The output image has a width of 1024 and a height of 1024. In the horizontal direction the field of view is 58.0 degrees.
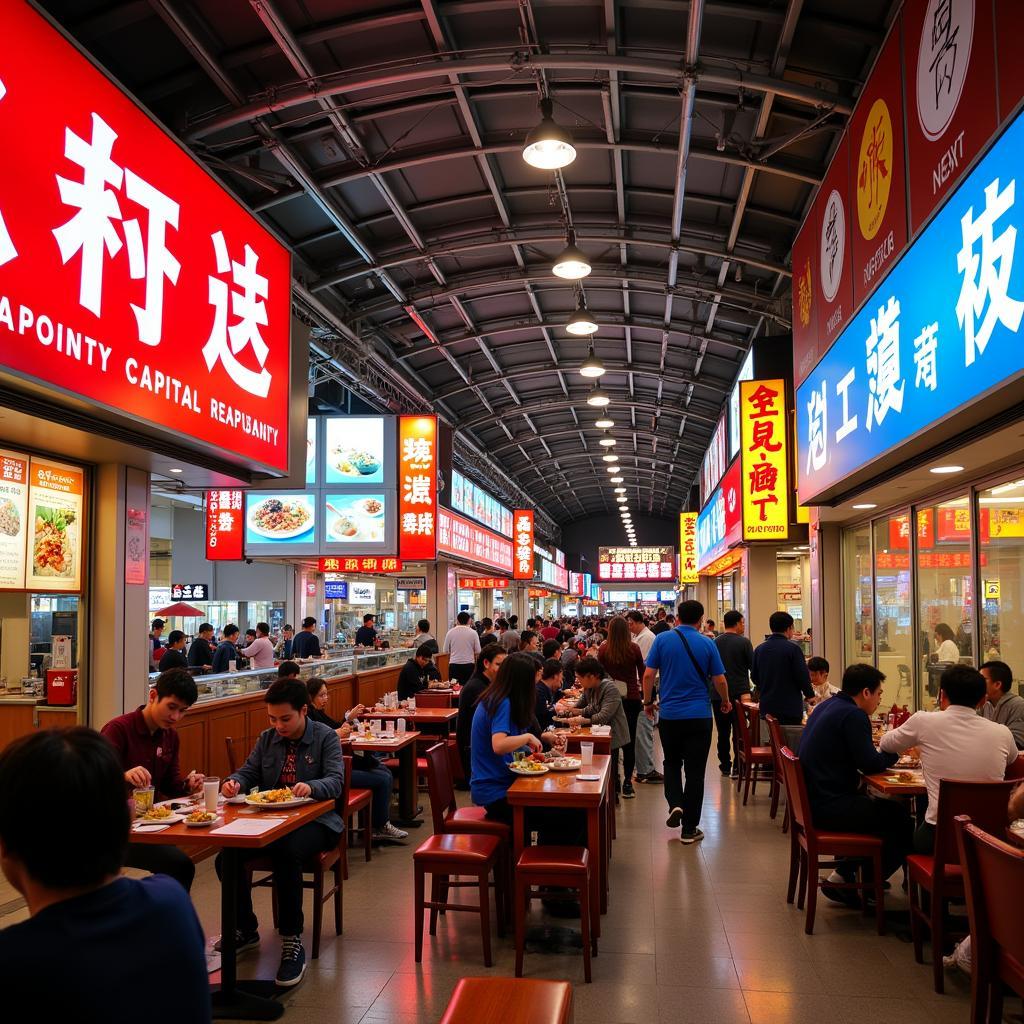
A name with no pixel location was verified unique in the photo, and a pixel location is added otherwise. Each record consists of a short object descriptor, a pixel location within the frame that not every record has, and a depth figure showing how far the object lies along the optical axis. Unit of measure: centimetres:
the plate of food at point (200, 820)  446
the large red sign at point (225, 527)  1502
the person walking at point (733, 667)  1093
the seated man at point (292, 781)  496
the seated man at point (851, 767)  564
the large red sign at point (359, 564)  1491
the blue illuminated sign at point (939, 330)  428
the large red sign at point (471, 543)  1706
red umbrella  1873
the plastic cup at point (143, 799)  467
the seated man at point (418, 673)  1072
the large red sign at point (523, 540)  2916
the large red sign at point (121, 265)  461
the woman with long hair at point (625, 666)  966
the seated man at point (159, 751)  456
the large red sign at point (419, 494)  1457
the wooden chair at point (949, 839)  456
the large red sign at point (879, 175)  624
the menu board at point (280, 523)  1502
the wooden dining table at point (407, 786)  845
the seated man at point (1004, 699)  598
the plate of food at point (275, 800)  484
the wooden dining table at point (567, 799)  518
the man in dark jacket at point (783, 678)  900
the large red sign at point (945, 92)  473
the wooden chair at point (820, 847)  550
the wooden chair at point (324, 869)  520
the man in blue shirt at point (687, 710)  766
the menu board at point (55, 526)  638
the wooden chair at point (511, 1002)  273
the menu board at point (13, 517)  612
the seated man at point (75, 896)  170
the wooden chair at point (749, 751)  931
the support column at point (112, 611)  687
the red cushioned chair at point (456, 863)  508
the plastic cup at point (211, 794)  472
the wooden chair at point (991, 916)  346
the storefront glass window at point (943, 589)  739
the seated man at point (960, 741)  501
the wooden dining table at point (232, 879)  430
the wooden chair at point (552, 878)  489
